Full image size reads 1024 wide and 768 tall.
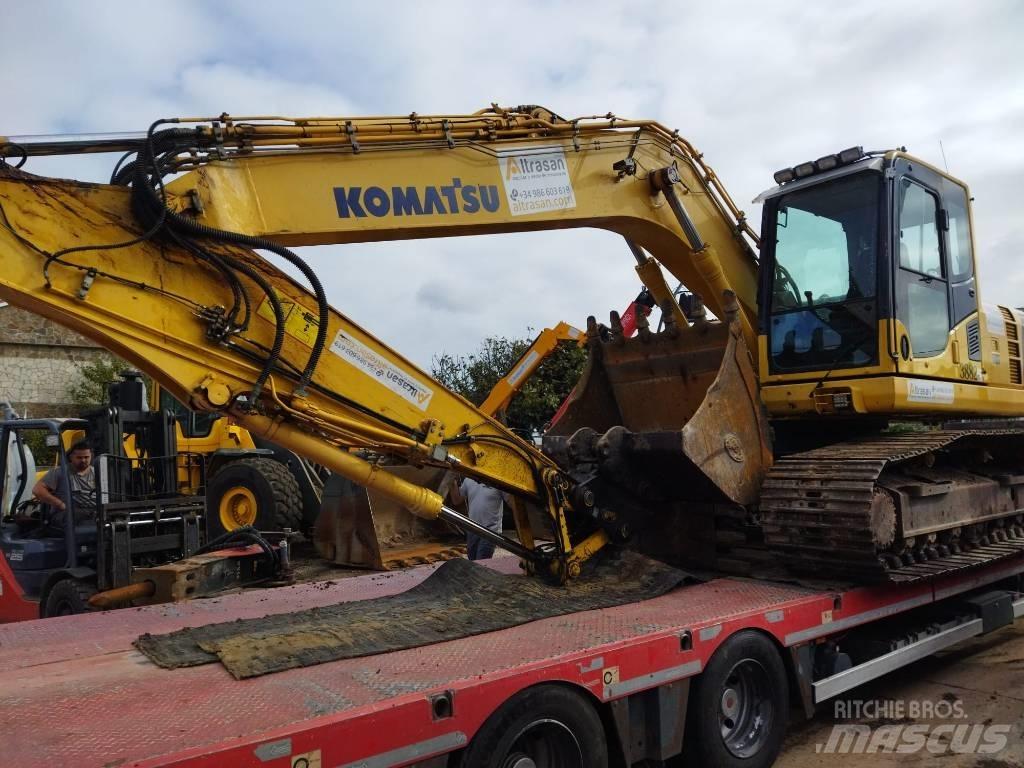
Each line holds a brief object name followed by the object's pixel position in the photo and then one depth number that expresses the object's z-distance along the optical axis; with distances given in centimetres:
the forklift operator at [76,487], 758
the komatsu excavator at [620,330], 399
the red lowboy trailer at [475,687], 280
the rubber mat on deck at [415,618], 376
